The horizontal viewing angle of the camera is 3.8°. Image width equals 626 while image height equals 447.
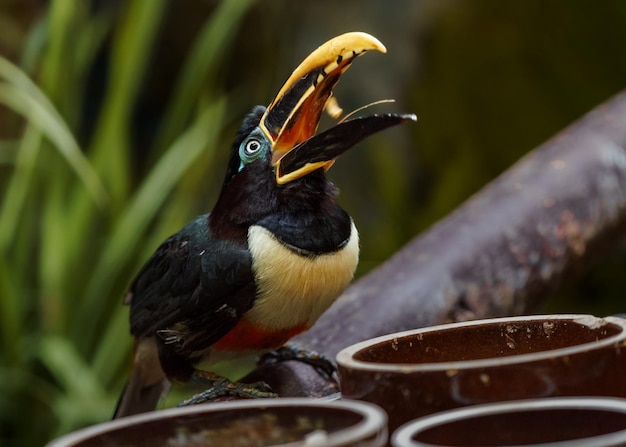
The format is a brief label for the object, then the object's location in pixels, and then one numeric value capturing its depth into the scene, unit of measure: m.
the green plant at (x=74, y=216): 6.35
